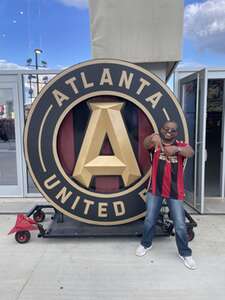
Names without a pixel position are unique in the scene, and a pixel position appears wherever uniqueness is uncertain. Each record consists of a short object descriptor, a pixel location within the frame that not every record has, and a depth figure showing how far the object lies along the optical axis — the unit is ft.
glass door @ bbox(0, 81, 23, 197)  17.70
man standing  10.18
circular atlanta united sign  11.55
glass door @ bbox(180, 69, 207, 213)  14.90
